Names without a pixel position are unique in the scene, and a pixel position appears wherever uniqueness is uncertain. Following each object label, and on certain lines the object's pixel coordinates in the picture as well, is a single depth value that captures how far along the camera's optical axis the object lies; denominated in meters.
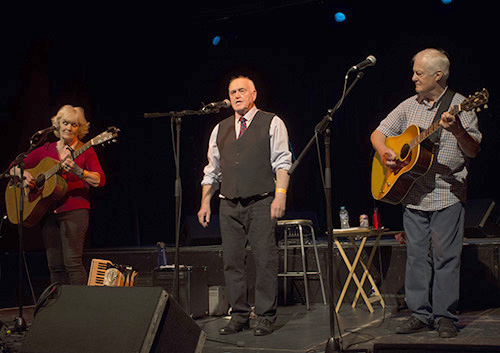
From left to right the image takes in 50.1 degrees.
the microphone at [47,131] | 4.34
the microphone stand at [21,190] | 4.03
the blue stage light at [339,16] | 7.45
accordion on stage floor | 4.73
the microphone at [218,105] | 3.48
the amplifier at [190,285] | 4.55
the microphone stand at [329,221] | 2.78
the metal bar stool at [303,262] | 4.89
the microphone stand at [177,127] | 3.21
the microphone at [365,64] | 3.02
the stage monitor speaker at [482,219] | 5.59
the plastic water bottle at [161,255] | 4.95
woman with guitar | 4.17
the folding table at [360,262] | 4.50
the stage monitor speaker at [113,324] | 2.34
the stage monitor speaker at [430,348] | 1.84
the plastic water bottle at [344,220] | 5.07
